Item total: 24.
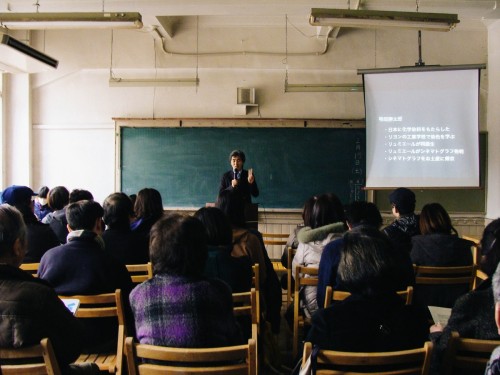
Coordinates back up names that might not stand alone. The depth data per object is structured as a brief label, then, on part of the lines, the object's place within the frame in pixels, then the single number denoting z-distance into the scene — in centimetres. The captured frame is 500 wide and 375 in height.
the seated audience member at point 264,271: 270
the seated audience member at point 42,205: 427
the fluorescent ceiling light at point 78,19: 368
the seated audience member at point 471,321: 153
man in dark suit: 488
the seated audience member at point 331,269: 215
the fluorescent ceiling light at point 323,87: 523
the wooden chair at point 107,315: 182
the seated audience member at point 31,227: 278
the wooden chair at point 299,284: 252
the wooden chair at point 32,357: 133
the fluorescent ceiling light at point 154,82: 540
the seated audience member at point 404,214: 309
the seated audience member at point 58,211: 341
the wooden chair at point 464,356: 137
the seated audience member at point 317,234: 268
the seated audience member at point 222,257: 216
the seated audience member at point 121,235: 268
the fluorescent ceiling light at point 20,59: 416
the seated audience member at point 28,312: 137
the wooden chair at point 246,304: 190
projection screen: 500
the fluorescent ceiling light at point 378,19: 360
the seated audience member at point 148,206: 319
